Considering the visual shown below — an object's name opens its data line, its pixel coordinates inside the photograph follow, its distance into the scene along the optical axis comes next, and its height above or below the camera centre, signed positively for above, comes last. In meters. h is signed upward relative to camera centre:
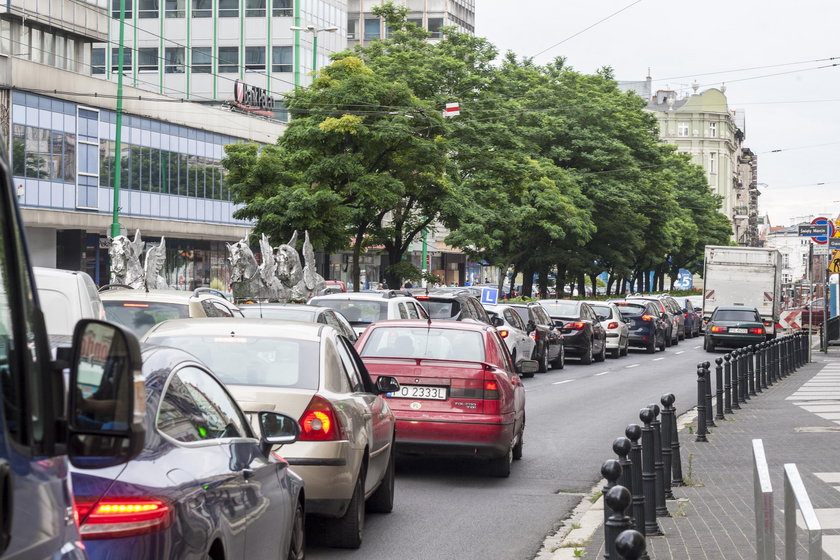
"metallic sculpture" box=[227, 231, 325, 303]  38.72 +0.49
